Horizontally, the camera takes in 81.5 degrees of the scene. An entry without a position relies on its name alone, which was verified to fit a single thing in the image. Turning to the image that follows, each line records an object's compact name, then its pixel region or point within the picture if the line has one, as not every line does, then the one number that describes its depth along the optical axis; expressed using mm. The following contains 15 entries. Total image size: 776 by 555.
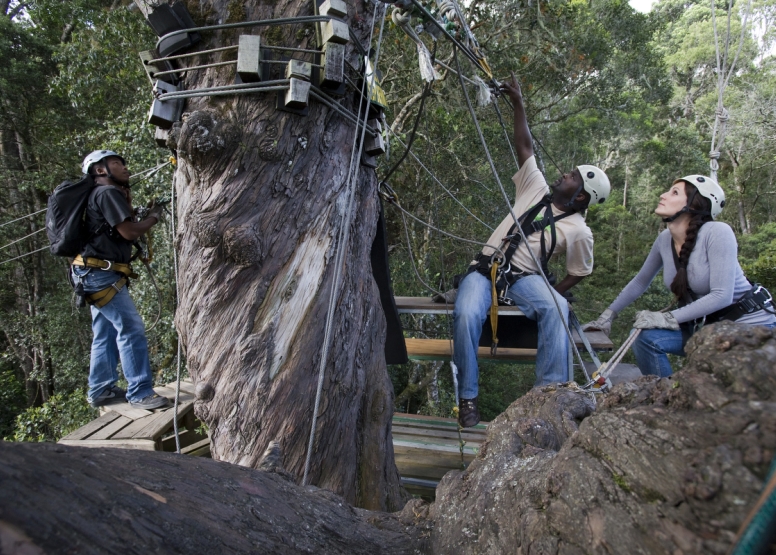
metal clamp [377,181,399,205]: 2613
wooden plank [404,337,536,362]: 3521
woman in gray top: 2439
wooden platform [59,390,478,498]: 2652
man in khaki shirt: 2812
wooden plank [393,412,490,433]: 3318
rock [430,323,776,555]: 547
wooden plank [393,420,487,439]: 2965
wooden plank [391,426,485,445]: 2961
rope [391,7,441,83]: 2100
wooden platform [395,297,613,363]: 3084
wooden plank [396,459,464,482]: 2812
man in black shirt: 2725
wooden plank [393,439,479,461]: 2891
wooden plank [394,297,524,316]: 3322
